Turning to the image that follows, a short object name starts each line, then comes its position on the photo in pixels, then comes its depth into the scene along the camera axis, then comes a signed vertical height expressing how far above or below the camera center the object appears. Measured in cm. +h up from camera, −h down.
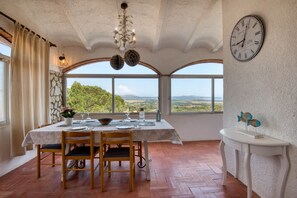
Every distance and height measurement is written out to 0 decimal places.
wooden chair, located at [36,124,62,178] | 270 -78
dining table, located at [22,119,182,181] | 252 -51
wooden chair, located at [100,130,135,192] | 233 -59
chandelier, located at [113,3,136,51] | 311 +156
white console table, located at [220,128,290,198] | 178 -55
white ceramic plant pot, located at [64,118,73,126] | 302 -40
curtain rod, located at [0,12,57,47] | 266 +126
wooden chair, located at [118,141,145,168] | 312 -99
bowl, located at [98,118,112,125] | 299 -40
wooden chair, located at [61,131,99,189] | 238 -60
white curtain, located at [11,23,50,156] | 291 +25
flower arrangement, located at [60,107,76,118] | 300 -25
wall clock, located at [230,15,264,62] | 215 +77
